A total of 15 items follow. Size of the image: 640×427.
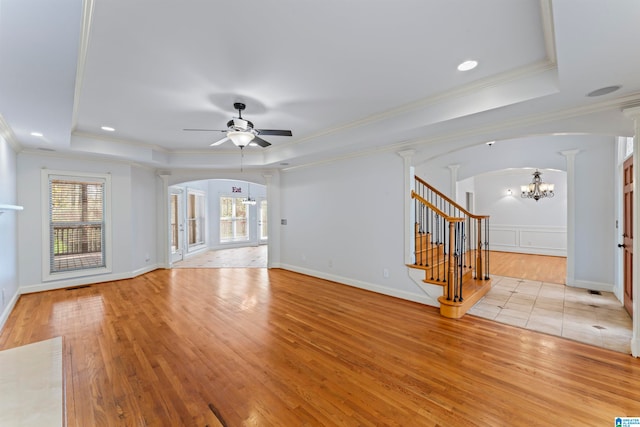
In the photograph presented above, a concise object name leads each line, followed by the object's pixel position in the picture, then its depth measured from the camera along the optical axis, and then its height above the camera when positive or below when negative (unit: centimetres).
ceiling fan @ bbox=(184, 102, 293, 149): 320 +97
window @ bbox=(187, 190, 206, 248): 877 -15
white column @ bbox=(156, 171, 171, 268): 642 -21
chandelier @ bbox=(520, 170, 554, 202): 776 +64
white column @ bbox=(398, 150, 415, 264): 420 +4
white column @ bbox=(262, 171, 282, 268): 657 -21
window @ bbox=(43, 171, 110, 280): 486 -23
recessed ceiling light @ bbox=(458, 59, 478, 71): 246 +134
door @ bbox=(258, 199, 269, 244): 1127 -42
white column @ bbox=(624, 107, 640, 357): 255 -20
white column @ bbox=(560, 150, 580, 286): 492 -11
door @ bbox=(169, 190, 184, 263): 774 -38
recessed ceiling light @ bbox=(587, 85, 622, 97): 235 +107
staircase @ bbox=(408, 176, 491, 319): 365 -93
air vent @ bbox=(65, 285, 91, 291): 493 -137
